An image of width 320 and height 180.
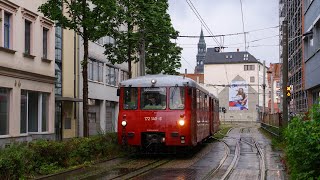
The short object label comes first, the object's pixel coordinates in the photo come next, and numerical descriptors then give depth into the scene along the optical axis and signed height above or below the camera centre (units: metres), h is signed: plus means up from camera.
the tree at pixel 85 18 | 18.83 +3.76
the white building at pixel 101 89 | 36.78 +2.00
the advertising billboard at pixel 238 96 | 105.71 +3.75
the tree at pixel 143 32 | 24.91 +4.58
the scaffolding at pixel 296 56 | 37.34 +4.93
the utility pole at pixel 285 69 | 27.06 +2.39
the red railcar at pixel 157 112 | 18.50 +0.08
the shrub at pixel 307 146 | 8.37 -0.56
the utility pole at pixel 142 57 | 27.40 +3.14
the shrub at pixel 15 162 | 11.08 -1.09
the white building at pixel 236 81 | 105.38 +7.24
